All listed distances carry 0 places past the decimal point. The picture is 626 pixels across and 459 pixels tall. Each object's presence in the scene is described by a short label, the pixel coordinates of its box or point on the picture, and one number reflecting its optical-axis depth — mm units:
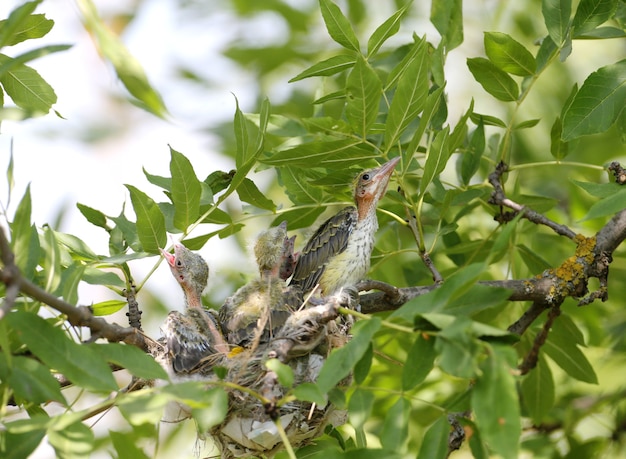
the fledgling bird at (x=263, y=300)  7078
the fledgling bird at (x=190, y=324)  6574
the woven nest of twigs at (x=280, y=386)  5902
